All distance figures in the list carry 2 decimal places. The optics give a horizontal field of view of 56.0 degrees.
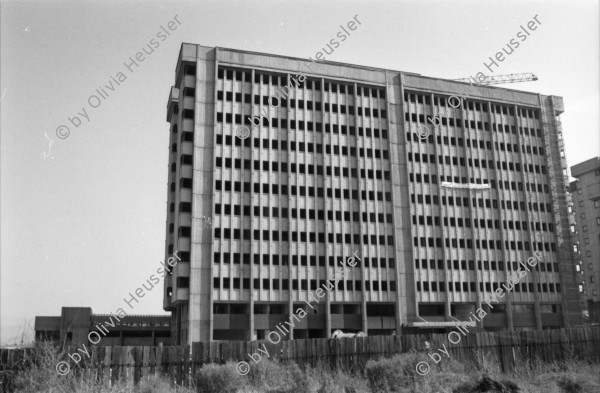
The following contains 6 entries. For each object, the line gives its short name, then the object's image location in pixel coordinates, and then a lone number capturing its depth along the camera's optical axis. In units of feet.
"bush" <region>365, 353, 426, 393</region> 81.70
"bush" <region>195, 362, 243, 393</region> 79.25
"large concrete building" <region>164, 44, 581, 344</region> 229.45
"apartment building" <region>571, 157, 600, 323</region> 384.47
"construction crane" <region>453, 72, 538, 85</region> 341.00
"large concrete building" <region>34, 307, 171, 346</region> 305.94
